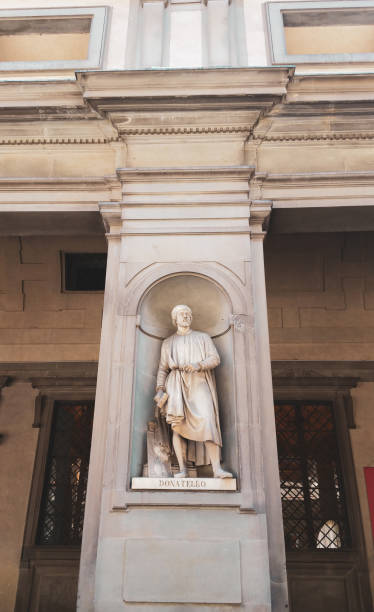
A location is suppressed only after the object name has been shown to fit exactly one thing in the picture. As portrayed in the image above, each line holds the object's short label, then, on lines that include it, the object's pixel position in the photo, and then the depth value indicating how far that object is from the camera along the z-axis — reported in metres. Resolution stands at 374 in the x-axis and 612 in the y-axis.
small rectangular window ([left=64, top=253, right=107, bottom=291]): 10.84
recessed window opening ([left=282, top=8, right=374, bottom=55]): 8.91
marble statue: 5.40
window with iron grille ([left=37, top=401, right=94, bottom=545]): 9.40
